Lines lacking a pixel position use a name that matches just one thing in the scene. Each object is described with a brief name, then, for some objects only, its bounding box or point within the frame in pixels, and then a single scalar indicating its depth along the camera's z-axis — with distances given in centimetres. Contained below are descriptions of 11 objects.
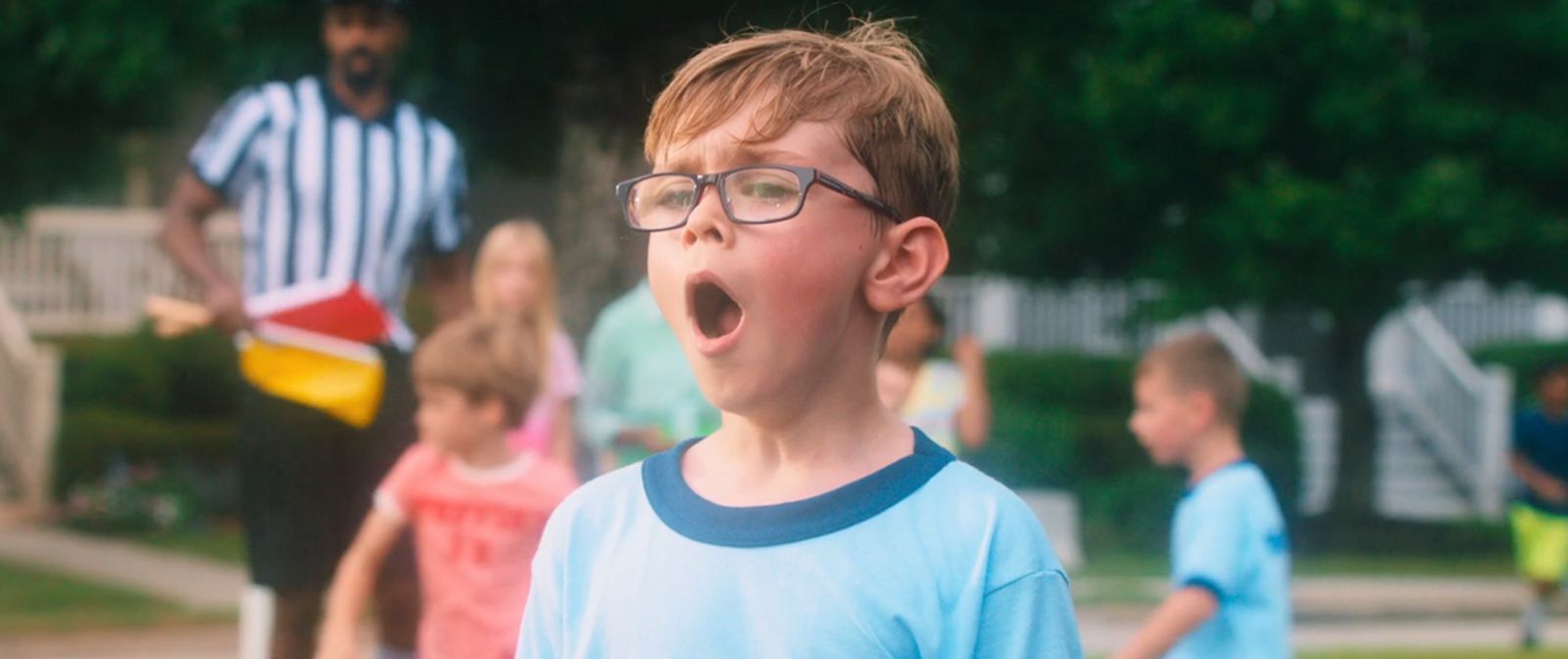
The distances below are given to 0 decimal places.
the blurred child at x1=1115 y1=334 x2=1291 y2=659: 491
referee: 570
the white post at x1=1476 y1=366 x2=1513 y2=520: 2348
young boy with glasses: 209
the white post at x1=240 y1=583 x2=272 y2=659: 589
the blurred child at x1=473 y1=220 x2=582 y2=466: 728
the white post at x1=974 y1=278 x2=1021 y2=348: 2370
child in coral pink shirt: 518
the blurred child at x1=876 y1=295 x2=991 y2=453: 770
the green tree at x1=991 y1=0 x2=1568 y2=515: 1691
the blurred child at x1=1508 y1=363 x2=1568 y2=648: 1316
